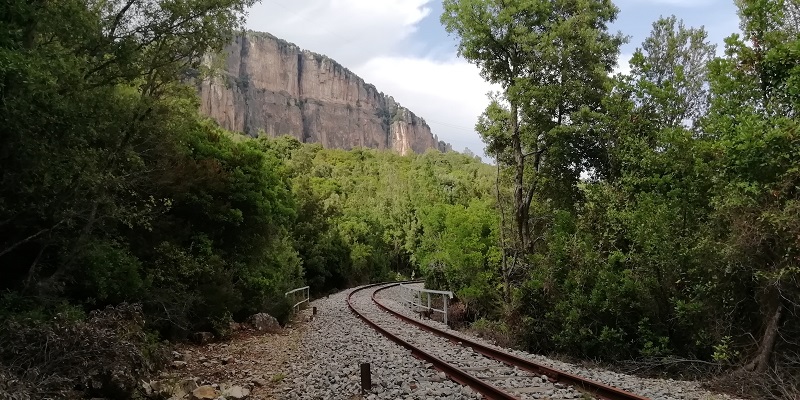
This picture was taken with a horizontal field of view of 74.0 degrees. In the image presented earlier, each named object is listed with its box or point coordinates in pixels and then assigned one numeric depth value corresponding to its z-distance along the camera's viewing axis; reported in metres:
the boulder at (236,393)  7.83
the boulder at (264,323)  16.79
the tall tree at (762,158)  7.65
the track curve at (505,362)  6.67
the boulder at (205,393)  7.74
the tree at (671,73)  11.80
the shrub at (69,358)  6.37
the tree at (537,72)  14.80
